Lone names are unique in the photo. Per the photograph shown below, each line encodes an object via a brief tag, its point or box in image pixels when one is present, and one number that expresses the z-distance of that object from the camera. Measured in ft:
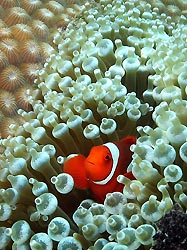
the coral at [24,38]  1.89
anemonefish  1.42
